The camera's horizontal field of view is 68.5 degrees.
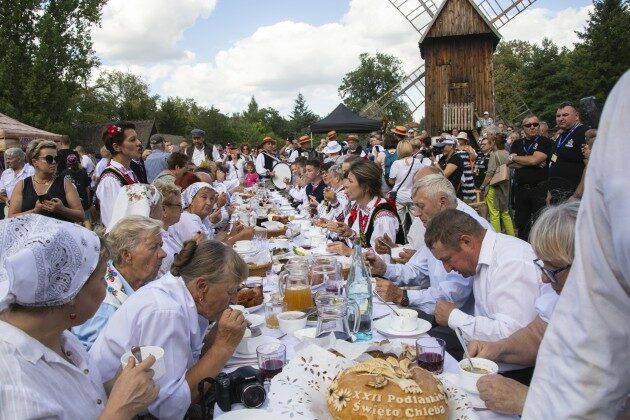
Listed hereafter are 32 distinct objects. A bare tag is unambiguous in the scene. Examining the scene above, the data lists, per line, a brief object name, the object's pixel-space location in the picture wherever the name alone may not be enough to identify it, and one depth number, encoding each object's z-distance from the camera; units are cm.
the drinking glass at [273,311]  268
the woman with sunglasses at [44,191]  552
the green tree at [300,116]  8700
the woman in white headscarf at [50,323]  141
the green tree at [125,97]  5706
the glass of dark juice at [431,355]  201
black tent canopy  1947
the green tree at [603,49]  3659
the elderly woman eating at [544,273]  210
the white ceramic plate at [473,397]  174
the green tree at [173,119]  5722
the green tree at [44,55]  2639
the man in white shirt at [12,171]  765
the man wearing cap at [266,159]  1414
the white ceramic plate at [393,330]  246
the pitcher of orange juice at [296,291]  285
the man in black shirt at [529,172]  775
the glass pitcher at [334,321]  227
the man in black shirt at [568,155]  650
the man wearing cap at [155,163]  898
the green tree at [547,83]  4150
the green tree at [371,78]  7188
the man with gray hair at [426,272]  318
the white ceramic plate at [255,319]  270
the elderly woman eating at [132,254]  265
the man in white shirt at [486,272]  240
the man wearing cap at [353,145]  1446
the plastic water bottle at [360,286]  266
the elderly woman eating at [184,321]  200
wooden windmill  2133
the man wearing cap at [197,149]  1174
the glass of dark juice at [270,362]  207
